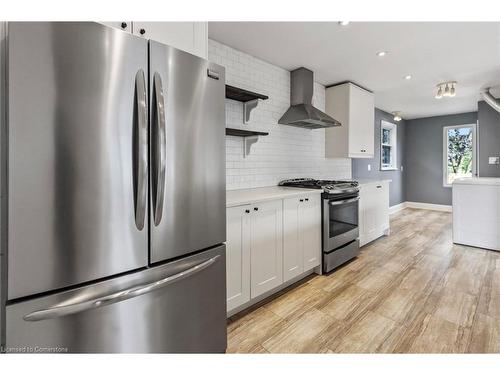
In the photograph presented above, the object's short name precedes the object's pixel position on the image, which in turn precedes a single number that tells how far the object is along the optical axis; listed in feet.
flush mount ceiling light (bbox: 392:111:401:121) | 18.47
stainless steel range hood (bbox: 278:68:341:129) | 9.97
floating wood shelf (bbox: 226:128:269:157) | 8.13
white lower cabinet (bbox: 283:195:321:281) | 7.55
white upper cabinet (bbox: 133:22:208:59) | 4.29
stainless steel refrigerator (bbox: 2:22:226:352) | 2.77
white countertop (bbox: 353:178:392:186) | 11.47
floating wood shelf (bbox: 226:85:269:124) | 7.73
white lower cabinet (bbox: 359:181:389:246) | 11.44
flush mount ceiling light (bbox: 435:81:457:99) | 12.27
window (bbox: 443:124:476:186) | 19.40
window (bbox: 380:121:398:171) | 19.16
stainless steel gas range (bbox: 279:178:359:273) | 8.82
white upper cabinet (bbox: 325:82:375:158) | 12.10
